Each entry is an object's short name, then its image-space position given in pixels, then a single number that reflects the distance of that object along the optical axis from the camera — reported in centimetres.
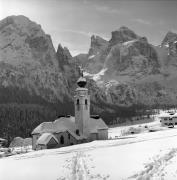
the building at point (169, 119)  17238
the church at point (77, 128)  9675
